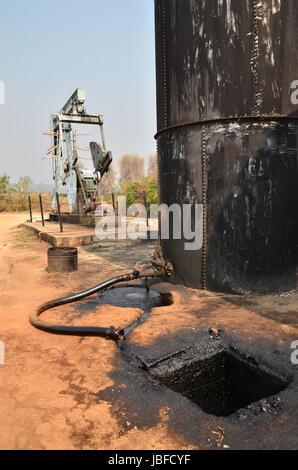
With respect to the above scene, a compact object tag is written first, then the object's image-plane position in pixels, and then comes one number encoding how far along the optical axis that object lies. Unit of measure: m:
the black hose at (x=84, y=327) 3.57
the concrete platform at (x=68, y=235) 10.11
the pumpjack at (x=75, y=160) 14.75
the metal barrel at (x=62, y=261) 6.86
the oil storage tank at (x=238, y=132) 4.71
